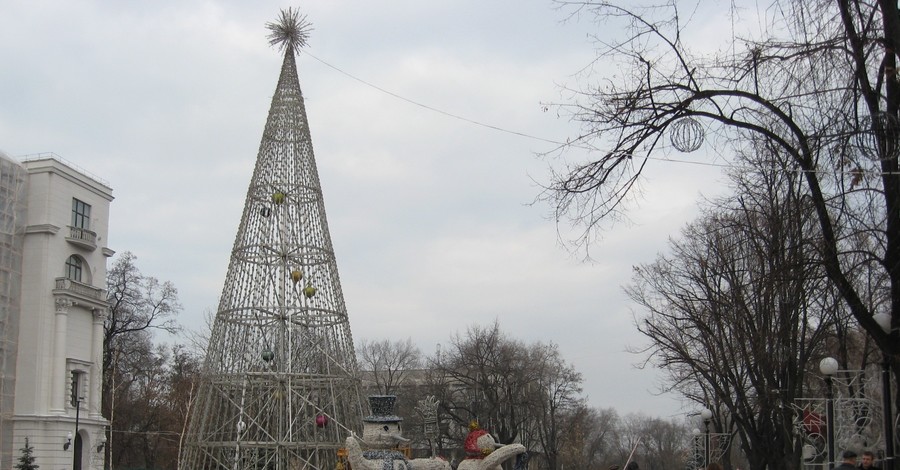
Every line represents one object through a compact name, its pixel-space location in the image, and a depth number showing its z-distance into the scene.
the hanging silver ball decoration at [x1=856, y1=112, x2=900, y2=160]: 8.54
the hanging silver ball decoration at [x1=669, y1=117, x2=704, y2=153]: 9.91
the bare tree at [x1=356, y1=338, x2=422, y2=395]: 59.12
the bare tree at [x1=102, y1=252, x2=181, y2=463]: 48.16
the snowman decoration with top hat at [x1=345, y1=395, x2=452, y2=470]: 13.35
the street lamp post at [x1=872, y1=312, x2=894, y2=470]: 10.17
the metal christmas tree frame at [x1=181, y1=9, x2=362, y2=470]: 20.48
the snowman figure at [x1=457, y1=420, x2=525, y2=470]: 13.25
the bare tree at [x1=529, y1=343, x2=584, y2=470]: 48.31
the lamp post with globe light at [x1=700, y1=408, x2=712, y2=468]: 21.89
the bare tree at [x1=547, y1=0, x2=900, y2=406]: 8.69
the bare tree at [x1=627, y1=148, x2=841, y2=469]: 17.83
